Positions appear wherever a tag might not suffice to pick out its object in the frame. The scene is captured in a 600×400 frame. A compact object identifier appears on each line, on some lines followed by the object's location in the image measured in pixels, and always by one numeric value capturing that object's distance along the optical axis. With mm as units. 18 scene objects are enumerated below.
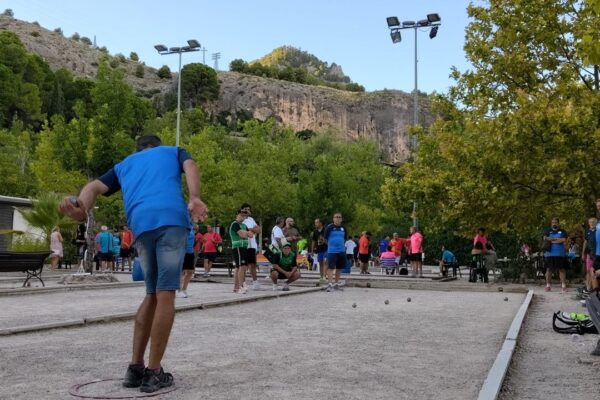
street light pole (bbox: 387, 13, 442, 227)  31422
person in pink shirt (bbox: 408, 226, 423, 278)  22914
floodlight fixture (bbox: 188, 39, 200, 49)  41156
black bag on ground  8055
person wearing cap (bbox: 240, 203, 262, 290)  14117
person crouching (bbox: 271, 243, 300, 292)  15881
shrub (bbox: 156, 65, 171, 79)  153125
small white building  26070
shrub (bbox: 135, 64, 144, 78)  148500
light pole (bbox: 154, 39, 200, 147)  41125
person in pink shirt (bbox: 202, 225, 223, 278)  21359
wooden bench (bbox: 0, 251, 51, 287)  14438
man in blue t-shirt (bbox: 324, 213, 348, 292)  16016
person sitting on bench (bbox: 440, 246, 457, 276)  23516
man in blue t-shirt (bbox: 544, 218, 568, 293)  16055
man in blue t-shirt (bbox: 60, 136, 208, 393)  4676
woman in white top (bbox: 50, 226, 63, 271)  22406
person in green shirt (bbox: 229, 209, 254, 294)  13930
